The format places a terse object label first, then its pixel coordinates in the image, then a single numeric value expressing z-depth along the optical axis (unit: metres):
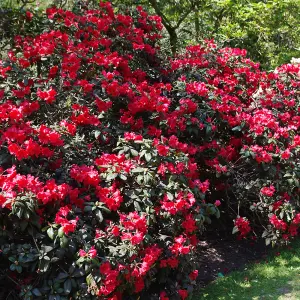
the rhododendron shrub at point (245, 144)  4.44
